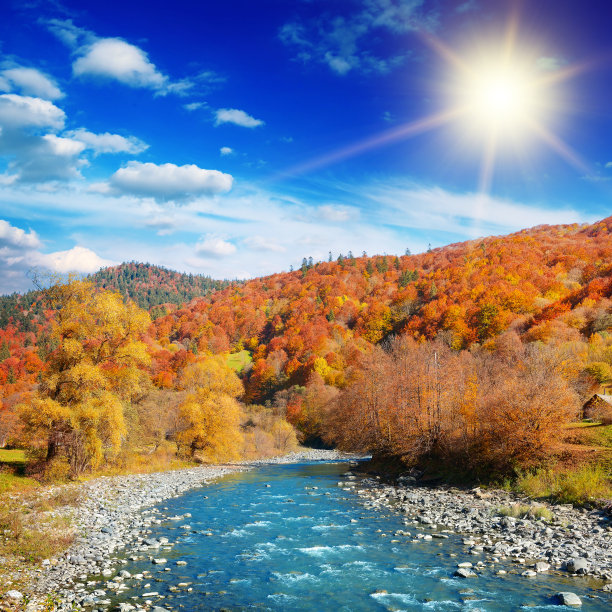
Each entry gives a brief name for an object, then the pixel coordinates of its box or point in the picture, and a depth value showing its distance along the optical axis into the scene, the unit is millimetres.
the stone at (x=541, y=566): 14359
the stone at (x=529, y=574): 13961
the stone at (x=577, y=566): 14078
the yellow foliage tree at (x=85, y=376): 28781
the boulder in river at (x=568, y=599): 11812
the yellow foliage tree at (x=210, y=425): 50997
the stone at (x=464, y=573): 14180
